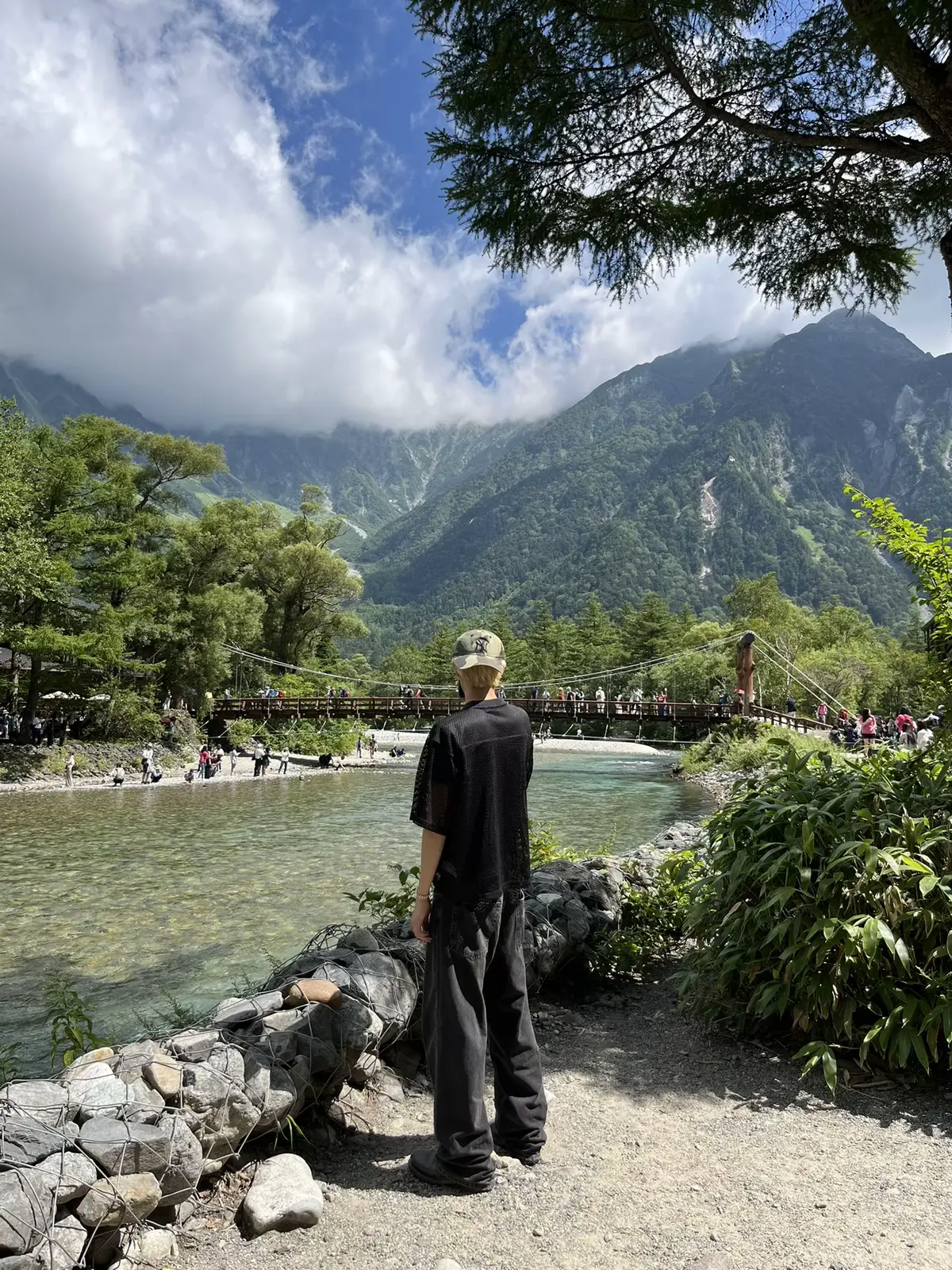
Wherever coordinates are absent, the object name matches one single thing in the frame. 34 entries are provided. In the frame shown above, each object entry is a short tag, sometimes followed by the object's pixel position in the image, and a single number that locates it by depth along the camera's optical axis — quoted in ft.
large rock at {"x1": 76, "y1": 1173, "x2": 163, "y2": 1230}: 5.91
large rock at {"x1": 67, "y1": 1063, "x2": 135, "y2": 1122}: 6.60
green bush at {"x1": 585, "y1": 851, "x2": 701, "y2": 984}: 12.91
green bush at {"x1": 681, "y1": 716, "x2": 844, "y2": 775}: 63.72
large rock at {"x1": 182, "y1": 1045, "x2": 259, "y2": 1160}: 7.13
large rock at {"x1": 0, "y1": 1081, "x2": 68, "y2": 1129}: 6.37
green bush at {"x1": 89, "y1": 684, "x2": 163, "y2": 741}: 72.15
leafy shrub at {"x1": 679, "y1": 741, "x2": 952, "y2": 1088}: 9.05
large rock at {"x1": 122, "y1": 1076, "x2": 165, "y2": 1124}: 6.70
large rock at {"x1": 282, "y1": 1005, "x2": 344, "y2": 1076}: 8.25
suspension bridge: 84.94
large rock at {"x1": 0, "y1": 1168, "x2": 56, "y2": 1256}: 5.38
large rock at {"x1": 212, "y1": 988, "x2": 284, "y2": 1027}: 8.61
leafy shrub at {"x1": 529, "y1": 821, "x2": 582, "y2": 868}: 17.32
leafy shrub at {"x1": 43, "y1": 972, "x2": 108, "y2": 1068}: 9.86
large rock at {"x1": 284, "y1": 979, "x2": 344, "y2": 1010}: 8.82
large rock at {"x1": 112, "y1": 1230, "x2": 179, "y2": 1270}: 6.08
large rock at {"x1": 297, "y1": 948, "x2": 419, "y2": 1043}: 9.23
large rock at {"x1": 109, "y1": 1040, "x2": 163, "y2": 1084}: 7.31
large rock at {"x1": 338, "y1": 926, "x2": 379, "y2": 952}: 10.51
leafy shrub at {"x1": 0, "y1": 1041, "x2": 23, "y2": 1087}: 10.65
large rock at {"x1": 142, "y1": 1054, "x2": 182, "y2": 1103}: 7.14
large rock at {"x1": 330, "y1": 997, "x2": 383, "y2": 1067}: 8.48
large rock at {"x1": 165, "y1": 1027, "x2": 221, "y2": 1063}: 7.80
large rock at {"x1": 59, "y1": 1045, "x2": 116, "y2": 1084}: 7.29
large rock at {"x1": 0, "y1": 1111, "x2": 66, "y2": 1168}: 5.91
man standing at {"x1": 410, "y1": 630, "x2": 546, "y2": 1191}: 7.16
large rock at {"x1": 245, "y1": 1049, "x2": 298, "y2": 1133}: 7.52
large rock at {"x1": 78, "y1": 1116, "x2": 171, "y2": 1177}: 6.19
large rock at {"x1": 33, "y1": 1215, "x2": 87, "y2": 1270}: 5.49
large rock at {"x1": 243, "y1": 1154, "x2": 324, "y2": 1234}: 6.66
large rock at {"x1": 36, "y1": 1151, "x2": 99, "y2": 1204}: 5.80
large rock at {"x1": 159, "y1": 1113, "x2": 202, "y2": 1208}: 6.51
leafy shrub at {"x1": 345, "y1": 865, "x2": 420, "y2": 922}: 13.26
